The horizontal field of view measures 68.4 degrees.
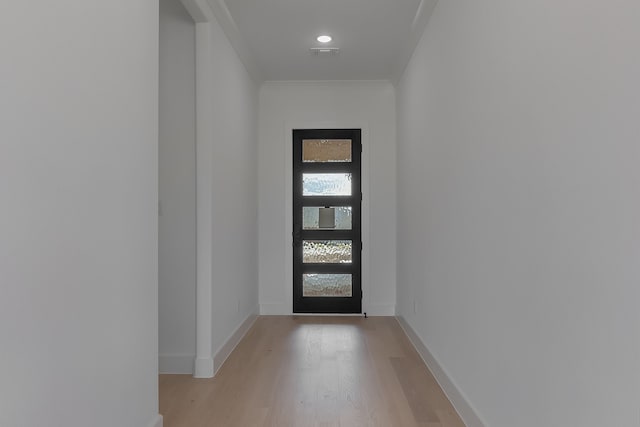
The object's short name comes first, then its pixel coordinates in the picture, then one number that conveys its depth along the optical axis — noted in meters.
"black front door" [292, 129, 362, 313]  5.57
